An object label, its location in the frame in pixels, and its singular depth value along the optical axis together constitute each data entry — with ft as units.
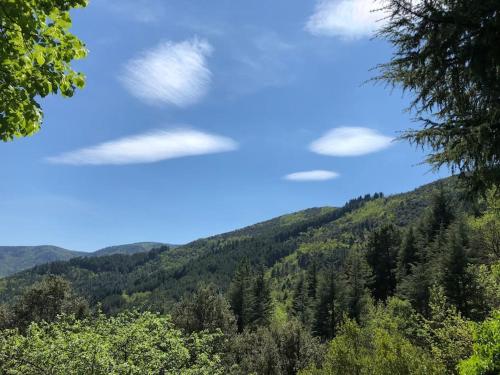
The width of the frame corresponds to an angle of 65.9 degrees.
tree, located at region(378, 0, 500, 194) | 24.71
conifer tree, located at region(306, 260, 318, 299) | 262.51
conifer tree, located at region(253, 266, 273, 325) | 221.05
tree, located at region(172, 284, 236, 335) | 146.51
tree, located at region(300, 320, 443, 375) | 55.26
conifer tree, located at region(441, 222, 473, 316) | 138.00
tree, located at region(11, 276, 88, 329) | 155.15
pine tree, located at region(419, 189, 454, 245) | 216.95
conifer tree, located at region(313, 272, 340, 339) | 202.49
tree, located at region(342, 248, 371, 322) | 193.36
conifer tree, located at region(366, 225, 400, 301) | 219.00
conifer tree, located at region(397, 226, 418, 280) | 205.54
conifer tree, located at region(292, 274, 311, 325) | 245.12
